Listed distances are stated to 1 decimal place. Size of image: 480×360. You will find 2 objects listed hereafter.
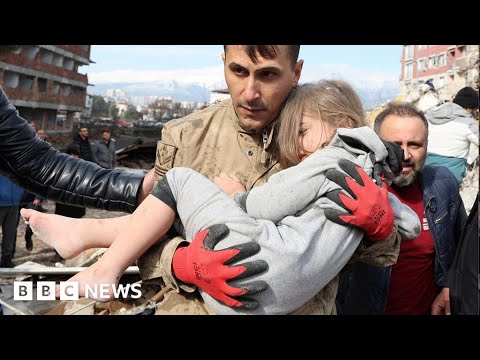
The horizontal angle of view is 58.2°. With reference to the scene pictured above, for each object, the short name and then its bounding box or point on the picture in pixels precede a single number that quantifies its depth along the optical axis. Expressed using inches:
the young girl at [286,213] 53.0
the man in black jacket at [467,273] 72.9
